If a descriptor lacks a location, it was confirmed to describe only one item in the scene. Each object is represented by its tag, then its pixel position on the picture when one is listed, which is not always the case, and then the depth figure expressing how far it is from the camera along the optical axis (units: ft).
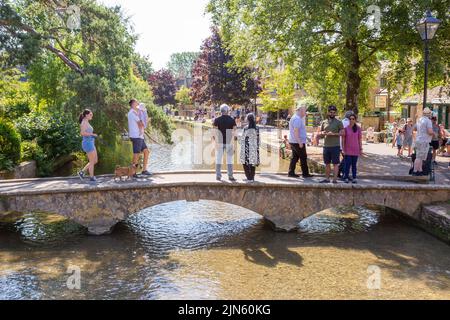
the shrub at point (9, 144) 48.26
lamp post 38.93
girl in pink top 36.01
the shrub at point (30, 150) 53.52
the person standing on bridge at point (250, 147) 34.78
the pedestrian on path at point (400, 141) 63.48
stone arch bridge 33.47
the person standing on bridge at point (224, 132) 34.45
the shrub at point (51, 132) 59.16
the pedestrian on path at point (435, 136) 44.57
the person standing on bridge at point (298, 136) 36.45
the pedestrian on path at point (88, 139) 33.78
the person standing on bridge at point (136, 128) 35.83
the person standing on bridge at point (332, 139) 34.88
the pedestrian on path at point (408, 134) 58.59
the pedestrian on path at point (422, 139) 37.93
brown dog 36.33
